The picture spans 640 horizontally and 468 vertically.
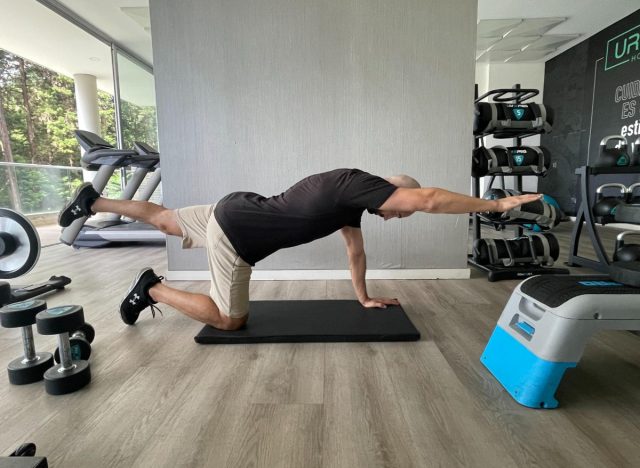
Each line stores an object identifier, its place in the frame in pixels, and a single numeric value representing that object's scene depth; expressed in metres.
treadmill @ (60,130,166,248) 3.82
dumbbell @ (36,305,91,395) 1.34
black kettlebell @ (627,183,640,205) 3.18
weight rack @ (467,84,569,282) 3.06
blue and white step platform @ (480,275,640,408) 1.28
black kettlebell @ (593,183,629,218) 3.05
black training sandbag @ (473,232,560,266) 3.14
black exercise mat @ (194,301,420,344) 1.88
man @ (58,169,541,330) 1.55
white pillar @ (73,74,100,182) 6.98
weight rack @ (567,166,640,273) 3.01
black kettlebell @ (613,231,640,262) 2.59
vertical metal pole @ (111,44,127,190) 5.95
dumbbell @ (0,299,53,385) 1.42
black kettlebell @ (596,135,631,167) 3.06
